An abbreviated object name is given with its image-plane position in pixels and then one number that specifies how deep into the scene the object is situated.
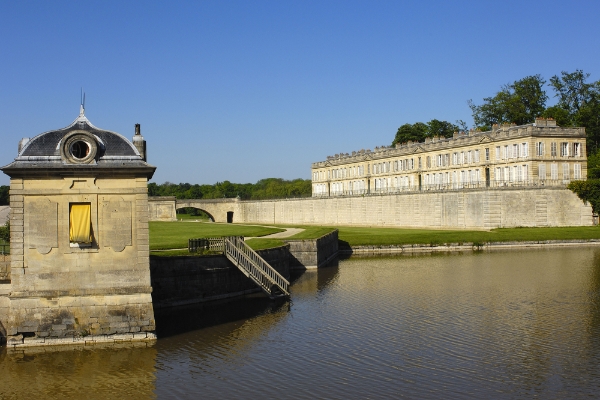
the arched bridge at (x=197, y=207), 84.56
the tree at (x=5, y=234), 31.98
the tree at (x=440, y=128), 95.88
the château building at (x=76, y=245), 19.11
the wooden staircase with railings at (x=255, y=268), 26.45
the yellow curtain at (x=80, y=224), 19.34
